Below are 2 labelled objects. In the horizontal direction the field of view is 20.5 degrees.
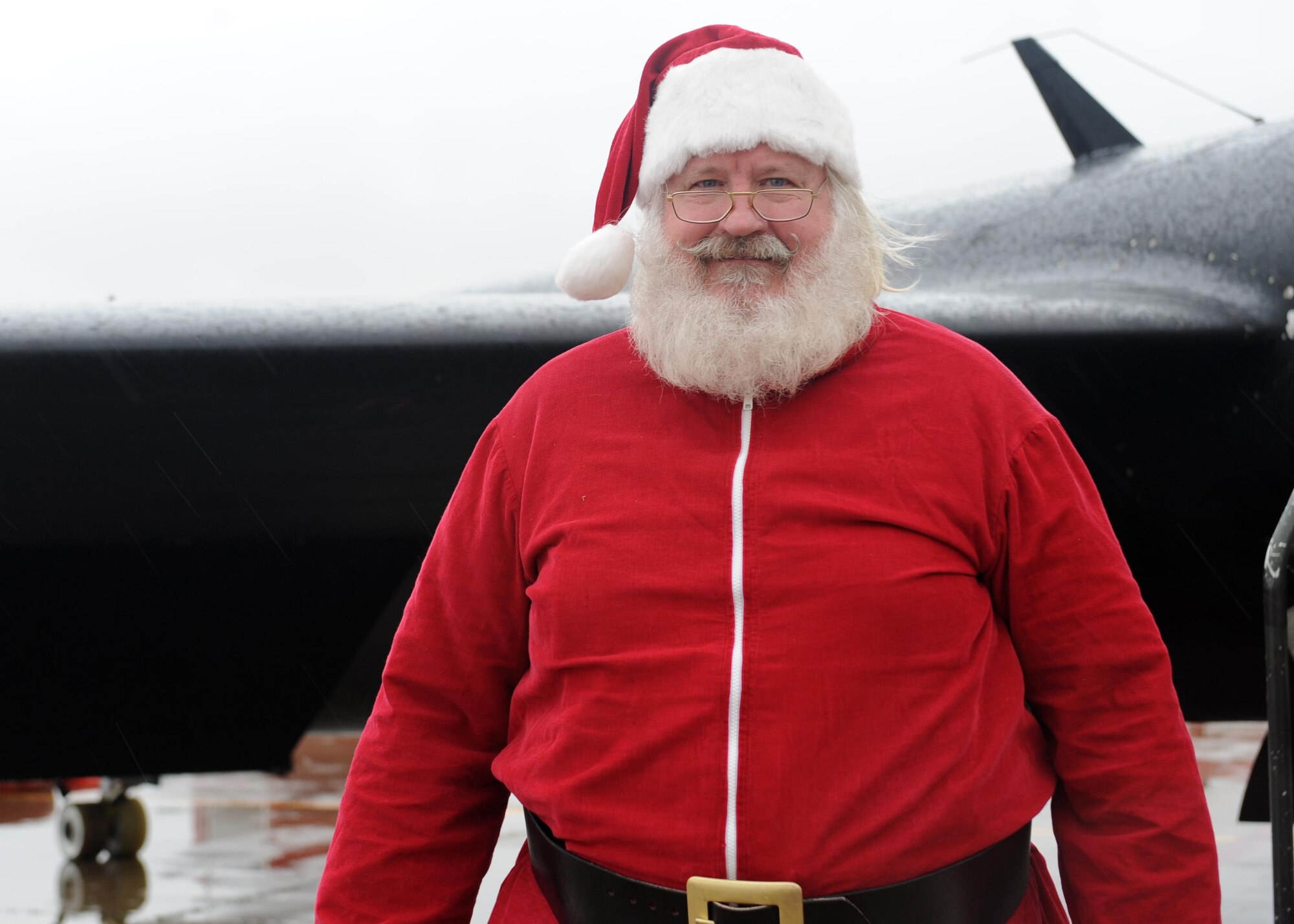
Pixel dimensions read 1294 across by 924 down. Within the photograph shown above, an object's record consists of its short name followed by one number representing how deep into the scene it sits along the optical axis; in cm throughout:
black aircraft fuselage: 437
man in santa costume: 295
